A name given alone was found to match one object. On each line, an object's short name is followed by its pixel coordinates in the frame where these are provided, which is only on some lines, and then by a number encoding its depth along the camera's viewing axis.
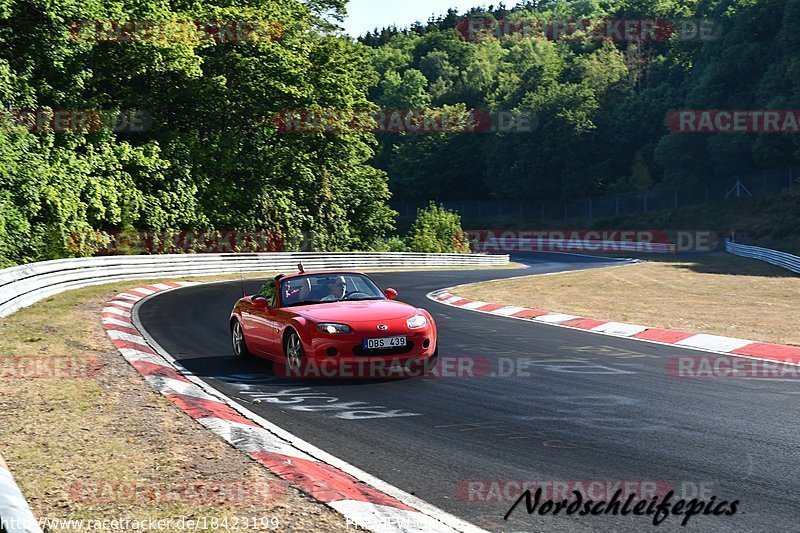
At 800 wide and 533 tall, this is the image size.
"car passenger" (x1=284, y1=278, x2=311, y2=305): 11.87
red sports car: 10.46
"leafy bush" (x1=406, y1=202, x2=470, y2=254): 55.16
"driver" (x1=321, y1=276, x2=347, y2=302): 11.85
